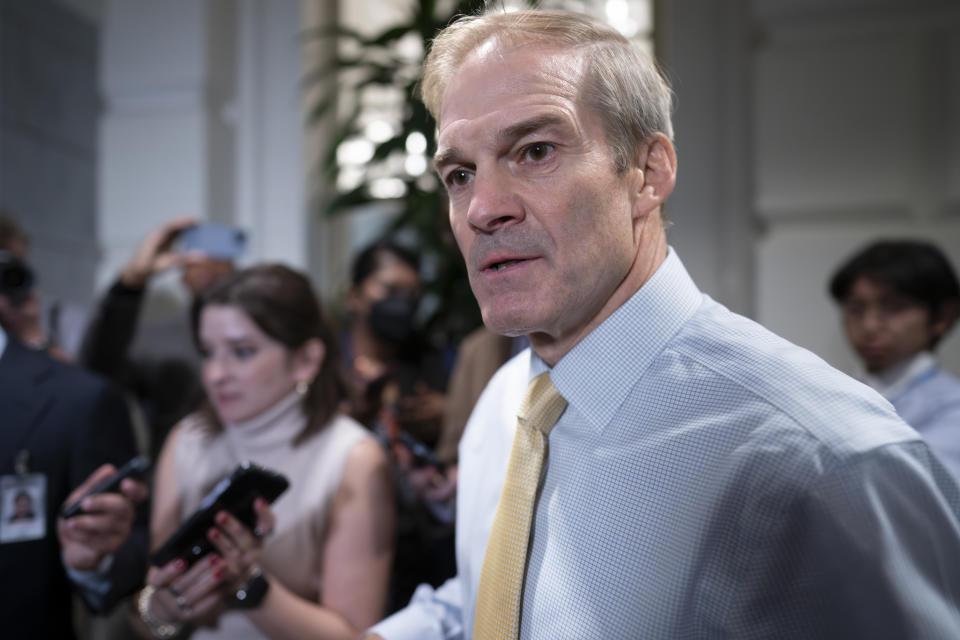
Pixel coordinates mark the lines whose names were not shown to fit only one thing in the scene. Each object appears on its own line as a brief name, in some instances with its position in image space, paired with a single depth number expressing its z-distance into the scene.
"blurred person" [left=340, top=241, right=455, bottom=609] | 1.93
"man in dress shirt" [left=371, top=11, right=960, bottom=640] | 0.70
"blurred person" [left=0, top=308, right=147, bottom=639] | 1.51
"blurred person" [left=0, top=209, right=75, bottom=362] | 2.38
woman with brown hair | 1.52
